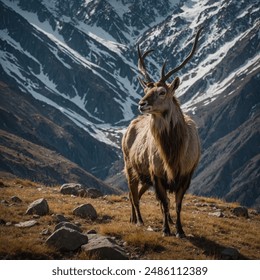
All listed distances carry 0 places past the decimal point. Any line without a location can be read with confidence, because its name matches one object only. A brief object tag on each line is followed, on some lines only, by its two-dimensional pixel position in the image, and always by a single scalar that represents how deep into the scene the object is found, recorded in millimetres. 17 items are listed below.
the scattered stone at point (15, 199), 18719
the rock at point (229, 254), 13714
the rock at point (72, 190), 23781
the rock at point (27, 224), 14690
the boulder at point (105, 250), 12164
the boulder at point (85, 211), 17094
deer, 15812
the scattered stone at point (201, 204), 23853
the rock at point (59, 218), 15832
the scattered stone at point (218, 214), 20747
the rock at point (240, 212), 22328
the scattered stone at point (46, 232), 13977
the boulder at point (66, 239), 12695
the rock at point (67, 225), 14070
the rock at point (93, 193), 23891
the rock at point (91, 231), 14570
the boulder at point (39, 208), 16578
